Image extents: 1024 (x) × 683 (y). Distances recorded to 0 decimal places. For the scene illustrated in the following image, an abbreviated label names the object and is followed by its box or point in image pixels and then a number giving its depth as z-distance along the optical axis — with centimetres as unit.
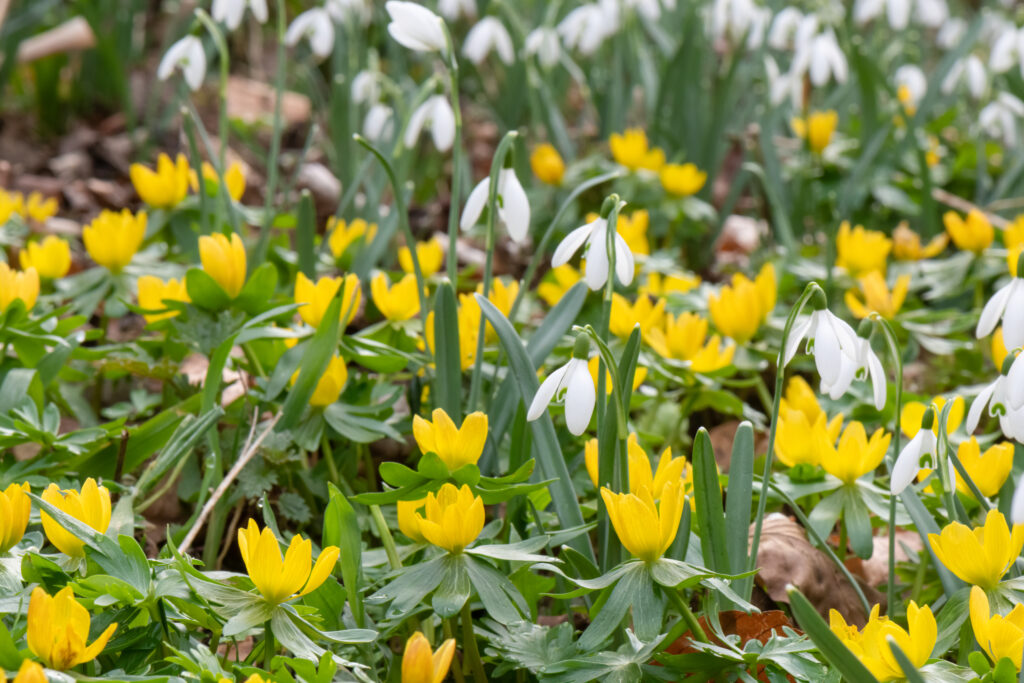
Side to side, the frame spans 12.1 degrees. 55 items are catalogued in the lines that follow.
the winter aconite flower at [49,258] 183
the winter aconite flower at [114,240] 182
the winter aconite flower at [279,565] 157
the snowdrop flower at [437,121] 185
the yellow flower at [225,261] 174
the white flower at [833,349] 162
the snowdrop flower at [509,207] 169
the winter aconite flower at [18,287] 174
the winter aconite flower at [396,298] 179
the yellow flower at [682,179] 234
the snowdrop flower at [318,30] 250
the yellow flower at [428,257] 189
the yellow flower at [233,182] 191
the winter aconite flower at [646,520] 158
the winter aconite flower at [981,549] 159
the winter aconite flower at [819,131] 263
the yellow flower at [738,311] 183
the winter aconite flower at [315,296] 175
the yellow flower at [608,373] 168
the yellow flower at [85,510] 159
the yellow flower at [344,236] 192
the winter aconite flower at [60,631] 154
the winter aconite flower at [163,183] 191
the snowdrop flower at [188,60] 190
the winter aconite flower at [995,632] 157
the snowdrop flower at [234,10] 189
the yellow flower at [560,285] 189
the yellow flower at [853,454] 167
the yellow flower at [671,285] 193
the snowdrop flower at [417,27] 171
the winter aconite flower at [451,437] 162
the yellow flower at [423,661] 156
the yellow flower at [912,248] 216
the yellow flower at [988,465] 165
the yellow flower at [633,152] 237
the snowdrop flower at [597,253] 164
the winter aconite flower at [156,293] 177
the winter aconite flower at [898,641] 156
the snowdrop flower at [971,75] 281
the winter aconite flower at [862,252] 198
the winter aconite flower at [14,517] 159
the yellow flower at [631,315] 179
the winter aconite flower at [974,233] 199
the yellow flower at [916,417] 172
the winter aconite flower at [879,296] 187
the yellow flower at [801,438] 169
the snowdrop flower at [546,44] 277
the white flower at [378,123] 247
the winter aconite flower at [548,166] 246
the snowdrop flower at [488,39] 240
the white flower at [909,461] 160
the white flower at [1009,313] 161
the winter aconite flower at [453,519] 159
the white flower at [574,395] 160
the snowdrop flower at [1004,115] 263
